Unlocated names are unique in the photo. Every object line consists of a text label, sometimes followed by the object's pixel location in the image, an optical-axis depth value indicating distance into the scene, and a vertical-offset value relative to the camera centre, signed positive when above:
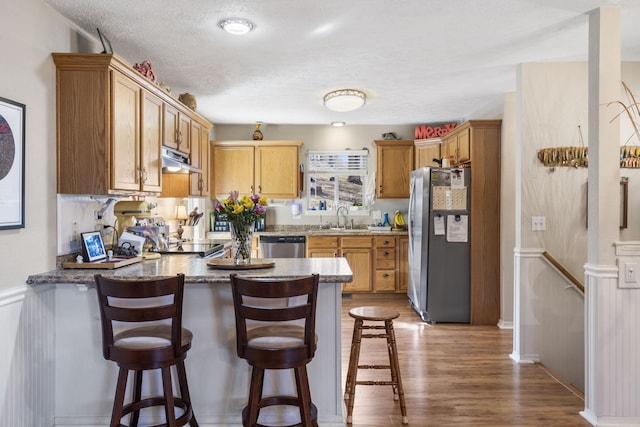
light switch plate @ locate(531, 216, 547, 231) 3.45 -0.10
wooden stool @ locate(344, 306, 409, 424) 2.51 -0.89
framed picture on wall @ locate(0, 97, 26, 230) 1.99 +0.22
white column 2.46 -0.45
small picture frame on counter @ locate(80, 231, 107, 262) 2.57 -0.24
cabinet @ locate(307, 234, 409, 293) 5.56 -0.65
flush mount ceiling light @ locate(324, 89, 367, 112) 4.15 +1.11
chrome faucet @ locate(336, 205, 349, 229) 6.18 -0.03
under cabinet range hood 3.27 +0.39
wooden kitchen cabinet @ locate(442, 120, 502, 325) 4.44 -0.24
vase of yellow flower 2.46 -0.04
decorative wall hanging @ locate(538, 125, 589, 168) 3.39 +0.45
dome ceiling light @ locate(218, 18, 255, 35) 2.61 +1.17
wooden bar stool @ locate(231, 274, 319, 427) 1.97 -0.63
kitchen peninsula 2.38 -0.86
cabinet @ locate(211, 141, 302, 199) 5.85 +0.59
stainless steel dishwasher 5.53 -0.49
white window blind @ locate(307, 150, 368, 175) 6.16 +0.69
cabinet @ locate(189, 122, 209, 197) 4.00 +0.52
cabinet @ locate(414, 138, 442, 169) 5.38 +0.78
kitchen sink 5.61 -0.28
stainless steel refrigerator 4.48 -0.36
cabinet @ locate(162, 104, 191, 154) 3.29 +0.67
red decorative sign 5.62 +1.07
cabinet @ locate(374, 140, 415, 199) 5.89 +0.64
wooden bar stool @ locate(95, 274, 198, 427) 1.94 -0.62
